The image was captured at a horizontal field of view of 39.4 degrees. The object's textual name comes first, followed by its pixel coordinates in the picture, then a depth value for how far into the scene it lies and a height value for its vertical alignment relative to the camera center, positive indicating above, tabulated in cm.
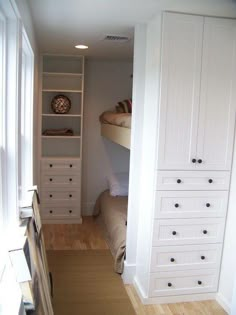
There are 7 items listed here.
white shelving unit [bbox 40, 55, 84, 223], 450 -45
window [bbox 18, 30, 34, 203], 278 -4
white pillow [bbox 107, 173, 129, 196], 455 -95
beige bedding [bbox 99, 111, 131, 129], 332 -3
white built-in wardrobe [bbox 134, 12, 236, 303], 249 -28
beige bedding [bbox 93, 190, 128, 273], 322 -122
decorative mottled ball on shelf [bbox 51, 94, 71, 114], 455 +14
